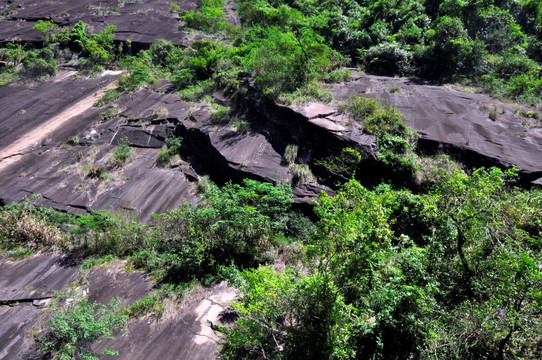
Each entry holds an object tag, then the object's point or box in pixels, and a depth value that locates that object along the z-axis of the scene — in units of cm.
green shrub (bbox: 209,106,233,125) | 1627
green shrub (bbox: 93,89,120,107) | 2011
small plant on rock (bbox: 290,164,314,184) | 1264
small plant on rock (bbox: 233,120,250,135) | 1522
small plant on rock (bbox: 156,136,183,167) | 1591
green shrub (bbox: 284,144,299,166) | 1335
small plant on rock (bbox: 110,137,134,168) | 1591
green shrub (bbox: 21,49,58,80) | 2309
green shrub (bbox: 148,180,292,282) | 1040
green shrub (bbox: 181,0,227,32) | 2772
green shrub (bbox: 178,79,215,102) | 1921
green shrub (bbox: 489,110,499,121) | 1329
